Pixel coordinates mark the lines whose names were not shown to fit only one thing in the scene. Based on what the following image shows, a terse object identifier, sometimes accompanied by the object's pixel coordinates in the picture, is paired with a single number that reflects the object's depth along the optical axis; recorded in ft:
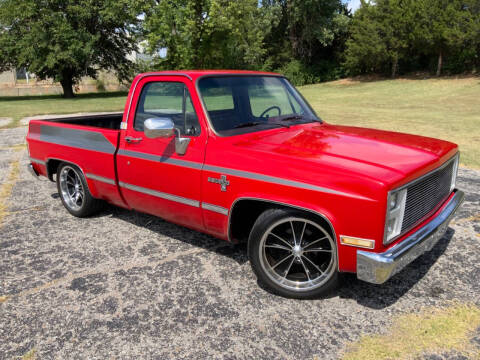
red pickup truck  8.75
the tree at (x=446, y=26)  105.29
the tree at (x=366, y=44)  124.57
